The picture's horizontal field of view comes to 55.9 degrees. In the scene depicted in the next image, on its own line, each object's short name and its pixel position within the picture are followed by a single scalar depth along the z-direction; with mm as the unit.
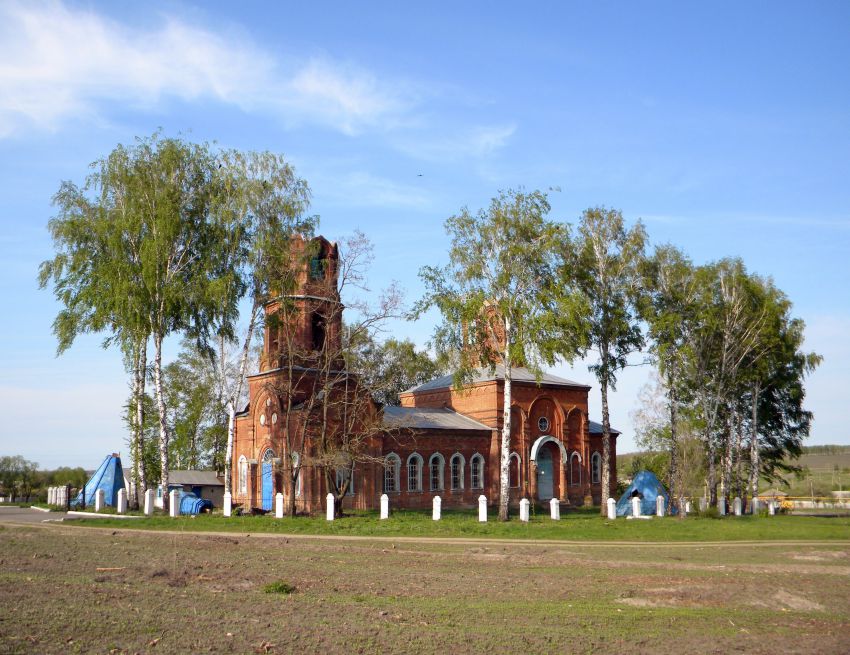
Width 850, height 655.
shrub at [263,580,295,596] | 11953
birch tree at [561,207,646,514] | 33906
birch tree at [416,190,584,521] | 29688
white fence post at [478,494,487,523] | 28555
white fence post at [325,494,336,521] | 27844
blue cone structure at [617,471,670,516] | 36812
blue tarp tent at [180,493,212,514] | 31859
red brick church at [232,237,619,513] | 32688
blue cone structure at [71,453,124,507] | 35531
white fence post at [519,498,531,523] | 29172
